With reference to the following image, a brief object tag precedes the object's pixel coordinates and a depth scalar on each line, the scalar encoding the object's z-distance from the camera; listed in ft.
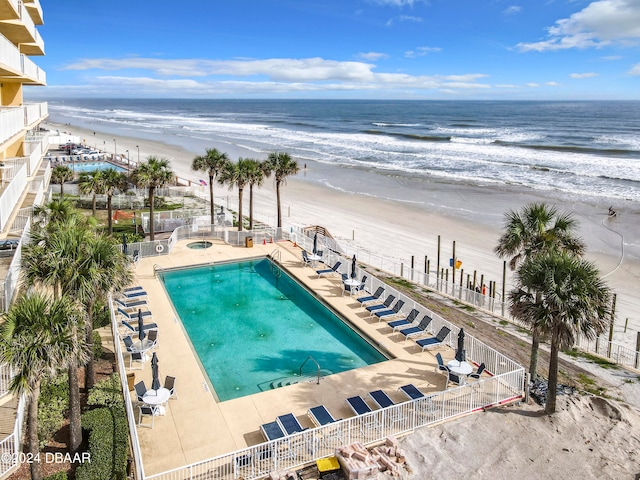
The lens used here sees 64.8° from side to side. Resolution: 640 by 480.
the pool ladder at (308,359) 56.05
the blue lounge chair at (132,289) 71.30
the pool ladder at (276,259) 87.52
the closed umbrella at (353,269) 76.24
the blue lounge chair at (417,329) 61.36
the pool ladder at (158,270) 83.39
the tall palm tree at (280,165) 108.06
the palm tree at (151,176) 94.58
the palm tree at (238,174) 103.55
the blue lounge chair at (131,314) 63.77
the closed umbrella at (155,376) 44.63
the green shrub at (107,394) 45.39
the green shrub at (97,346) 54.86
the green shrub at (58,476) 35.83
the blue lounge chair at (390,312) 66.85
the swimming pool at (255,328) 57.00
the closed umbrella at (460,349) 51.55
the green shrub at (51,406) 41.81
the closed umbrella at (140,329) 55.26
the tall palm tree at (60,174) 129.18
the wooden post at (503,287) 80.69
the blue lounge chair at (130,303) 67.79
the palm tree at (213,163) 109.29
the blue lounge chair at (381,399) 45.98
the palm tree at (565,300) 41.06
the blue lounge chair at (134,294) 69.82
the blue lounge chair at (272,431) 41.16
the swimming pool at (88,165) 198.88
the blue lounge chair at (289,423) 41.75
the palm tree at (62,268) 39.60
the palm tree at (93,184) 101.45
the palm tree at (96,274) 40.83
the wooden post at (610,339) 62.08
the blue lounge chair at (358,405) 44.91
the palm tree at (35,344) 32.17
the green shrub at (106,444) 36.22
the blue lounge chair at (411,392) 47.44
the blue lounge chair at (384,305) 68.33
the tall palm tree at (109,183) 100.63
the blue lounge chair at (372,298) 71.67
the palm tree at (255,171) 104.42
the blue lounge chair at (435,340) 58.70
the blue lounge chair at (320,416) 43.29
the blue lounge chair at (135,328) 60.34
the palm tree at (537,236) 53.11
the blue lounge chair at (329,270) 83.30
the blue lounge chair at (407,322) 63.87
